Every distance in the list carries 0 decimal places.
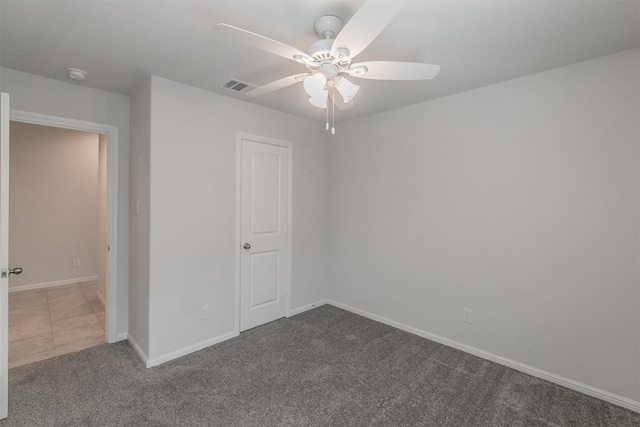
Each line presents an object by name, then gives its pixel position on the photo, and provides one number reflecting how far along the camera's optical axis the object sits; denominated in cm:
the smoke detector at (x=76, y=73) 239
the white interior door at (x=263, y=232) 323
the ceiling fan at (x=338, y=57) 129
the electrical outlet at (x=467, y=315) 284
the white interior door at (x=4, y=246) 190
